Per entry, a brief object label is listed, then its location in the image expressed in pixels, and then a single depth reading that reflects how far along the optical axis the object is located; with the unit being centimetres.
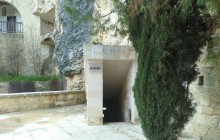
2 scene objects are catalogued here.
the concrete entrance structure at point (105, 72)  724
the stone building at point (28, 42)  2263
